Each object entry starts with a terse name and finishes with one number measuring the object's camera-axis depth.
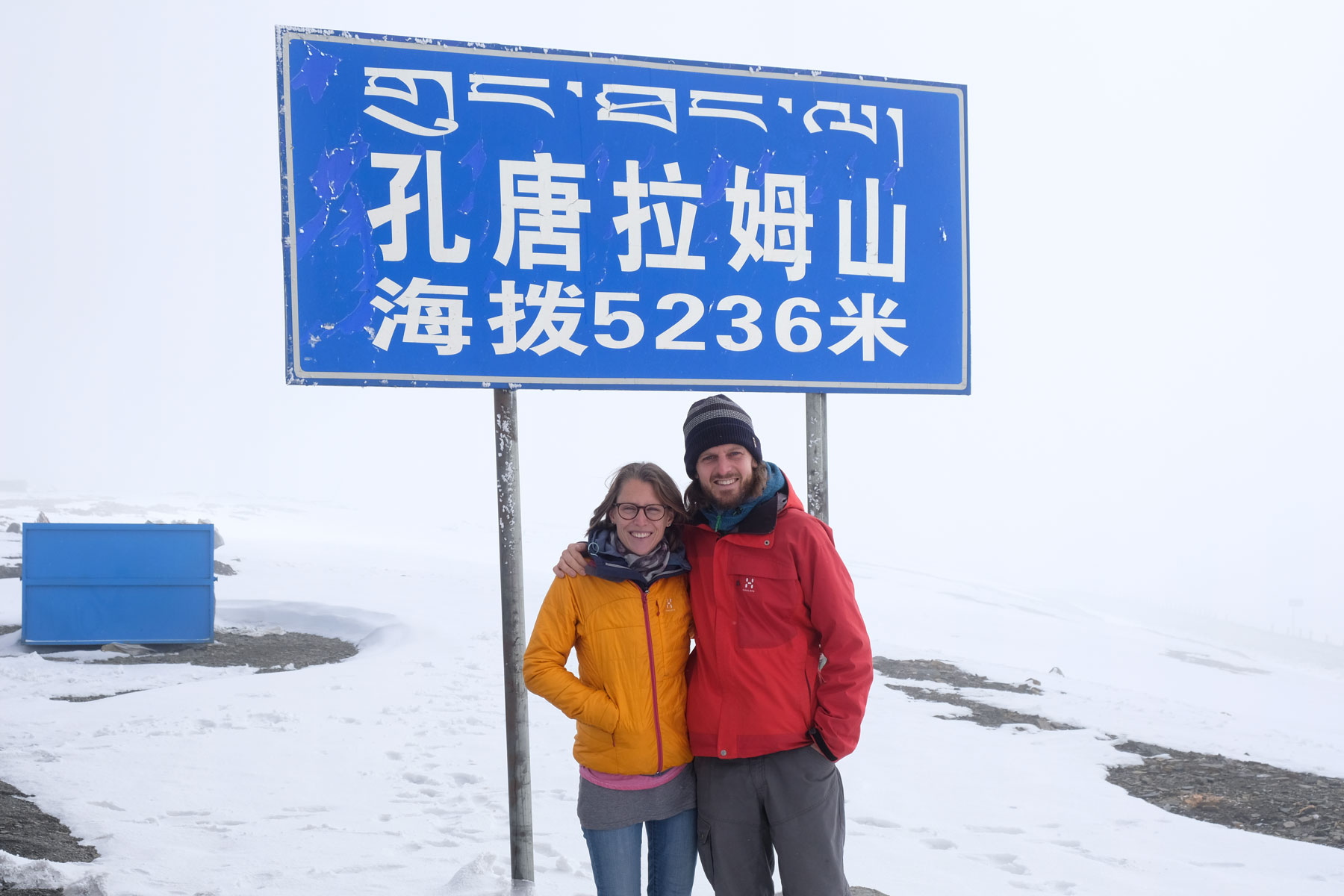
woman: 2.29
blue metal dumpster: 8.79
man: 2.27
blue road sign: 3.14
